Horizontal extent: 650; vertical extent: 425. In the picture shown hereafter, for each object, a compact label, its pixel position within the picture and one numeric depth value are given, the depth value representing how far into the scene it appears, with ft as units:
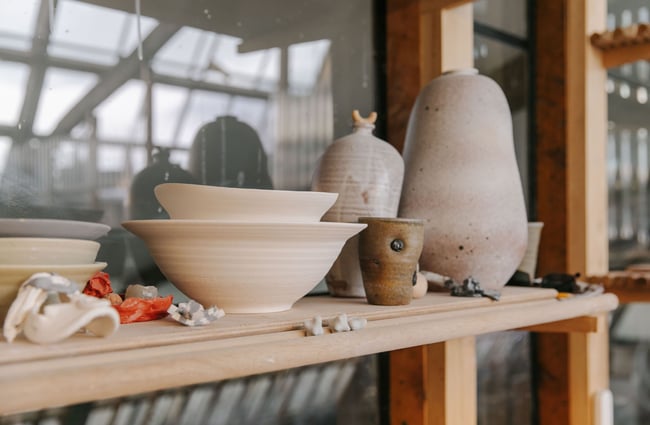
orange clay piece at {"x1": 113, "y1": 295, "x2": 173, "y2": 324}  1.92
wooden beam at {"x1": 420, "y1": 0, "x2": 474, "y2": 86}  3.62
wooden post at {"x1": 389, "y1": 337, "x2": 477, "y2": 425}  3.21
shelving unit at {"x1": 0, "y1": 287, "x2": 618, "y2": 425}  1.31
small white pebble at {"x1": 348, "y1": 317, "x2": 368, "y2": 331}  1.92
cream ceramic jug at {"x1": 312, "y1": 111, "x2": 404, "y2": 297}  2.57
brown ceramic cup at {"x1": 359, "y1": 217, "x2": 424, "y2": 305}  2.34
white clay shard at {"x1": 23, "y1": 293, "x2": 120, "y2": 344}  1.47
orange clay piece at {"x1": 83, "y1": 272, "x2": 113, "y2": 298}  1.98
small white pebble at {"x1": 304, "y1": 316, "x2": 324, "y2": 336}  1.84
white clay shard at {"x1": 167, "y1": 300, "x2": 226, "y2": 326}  1.84
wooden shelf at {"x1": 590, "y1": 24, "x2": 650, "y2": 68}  3.71
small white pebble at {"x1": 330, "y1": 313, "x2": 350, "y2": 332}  1.89
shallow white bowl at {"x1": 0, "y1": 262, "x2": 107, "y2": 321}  1.64
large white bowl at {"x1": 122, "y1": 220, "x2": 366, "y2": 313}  1.94
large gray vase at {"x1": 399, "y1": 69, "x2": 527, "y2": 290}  2.90
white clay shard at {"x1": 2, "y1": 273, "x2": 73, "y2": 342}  1.51
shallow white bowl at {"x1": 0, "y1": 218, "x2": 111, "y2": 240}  1.73
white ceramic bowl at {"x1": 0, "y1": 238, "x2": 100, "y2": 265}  1.69
